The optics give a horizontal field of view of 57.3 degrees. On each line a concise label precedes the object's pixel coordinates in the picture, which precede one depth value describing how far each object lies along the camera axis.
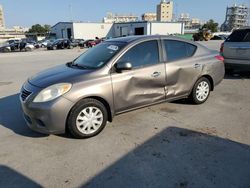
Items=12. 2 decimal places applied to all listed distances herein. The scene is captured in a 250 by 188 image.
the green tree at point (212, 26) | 78.39
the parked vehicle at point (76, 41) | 36.28
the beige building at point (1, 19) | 139.80
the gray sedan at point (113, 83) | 3.56
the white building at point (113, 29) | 57.69
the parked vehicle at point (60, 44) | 31.34
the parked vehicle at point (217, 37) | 45.51
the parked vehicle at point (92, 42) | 34.88
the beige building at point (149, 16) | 140.98
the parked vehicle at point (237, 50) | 7.45
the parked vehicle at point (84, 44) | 36.22
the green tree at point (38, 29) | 89.38
